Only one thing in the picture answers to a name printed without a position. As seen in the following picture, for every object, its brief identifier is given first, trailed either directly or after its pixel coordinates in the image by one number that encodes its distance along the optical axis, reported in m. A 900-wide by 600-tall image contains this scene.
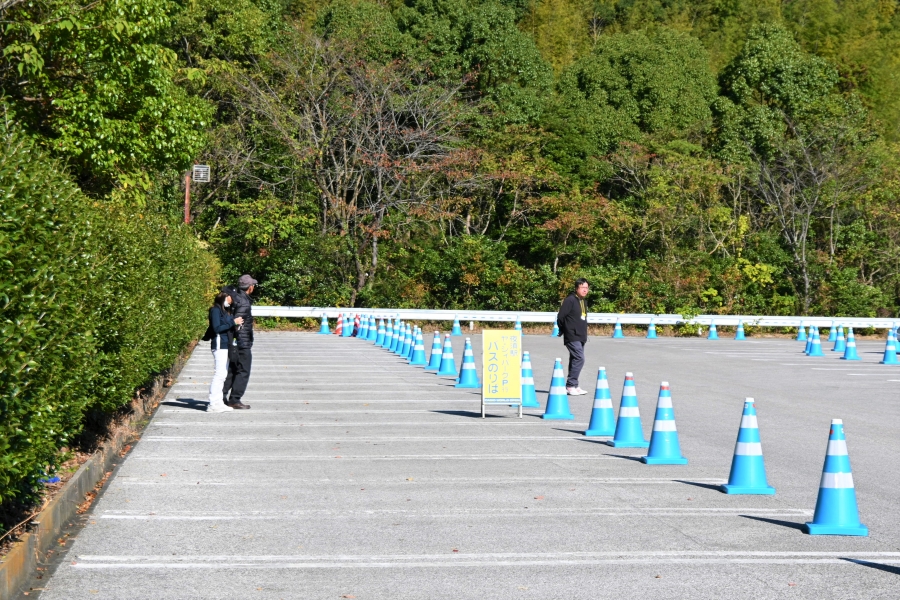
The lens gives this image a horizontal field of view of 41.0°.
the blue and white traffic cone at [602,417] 14.48
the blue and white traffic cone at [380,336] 35.34
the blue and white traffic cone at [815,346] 32.53
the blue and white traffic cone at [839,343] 35.47
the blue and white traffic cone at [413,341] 28.01
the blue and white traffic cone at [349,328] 42.25
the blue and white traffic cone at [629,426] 13.45
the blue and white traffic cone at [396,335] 31.83
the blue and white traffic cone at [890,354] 29.58
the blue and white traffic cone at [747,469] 10.38
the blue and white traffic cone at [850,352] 31.03
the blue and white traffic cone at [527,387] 17.38
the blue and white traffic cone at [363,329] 39.68
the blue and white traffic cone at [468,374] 21.47
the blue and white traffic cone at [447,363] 24.08
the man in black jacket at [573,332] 19.48
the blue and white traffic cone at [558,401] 16.45
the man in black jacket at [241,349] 17.47
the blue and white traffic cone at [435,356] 25.28
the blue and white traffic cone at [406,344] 30.20
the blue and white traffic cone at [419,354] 27.08
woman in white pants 17.17
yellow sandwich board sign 16.39
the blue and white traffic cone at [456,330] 40.90
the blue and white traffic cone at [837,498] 8.66
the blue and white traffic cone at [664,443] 12.16
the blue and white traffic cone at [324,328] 43.38
